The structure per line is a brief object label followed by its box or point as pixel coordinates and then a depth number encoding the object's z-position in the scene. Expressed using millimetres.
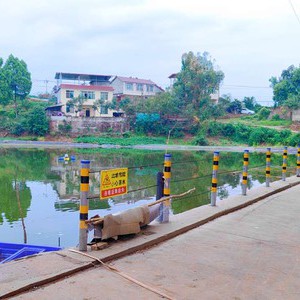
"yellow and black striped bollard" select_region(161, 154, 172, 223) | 5148
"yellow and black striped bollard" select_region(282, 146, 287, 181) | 9508
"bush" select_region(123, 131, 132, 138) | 47134
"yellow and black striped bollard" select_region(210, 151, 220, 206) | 6367
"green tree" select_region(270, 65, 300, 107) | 49547
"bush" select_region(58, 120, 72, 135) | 46188
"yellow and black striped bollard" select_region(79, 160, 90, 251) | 4004
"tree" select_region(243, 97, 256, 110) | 60919
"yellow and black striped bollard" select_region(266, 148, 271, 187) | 8633
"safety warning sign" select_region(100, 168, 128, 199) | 4238
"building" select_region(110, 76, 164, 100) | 54906
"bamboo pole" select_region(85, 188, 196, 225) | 4072
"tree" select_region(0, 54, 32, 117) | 47562
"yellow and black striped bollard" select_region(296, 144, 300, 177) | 10556
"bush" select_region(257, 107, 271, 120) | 52188
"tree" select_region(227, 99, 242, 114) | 55875
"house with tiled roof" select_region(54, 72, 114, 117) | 48506
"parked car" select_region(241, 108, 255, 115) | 56750
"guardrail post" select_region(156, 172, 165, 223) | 5301
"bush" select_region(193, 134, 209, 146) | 44681
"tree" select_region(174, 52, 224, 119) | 46594
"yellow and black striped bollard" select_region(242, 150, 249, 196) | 7496
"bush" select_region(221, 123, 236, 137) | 47125
